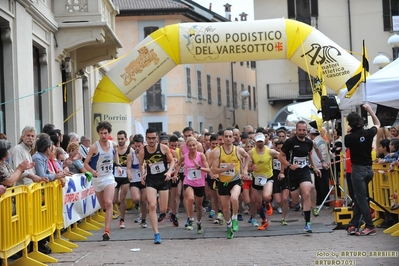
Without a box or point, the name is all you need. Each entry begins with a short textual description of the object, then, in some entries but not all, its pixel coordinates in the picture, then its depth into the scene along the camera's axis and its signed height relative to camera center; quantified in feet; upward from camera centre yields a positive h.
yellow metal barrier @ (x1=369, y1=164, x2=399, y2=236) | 40.83 -3.11
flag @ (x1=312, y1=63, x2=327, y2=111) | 49.60 +3.25
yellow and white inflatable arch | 59.88 +7.54
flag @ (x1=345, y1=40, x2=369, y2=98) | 41.83 +3.30
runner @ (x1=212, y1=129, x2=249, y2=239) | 43.39 -1.60
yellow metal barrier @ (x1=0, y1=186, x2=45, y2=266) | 29.12 -2.99
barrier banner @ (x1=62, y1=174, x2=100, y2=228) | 42.44 -3.13
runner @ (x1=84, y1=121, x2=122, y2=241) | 42.63 -1.15
